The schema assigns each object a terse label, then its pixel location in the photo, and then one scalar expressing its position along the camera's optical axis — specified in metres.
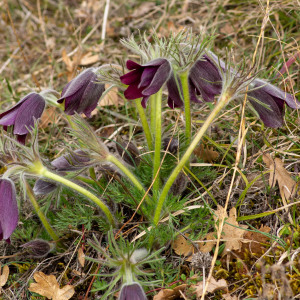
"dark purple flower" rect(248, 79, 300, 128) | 0.44
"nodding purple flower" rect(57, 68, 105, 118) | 0.45
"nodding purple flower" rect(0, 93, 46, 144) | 0.44
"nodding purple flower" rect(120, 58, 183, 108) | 0.41
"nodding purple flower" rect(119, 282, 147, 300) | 0.39
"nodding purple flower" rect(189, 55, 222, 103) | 0.45
